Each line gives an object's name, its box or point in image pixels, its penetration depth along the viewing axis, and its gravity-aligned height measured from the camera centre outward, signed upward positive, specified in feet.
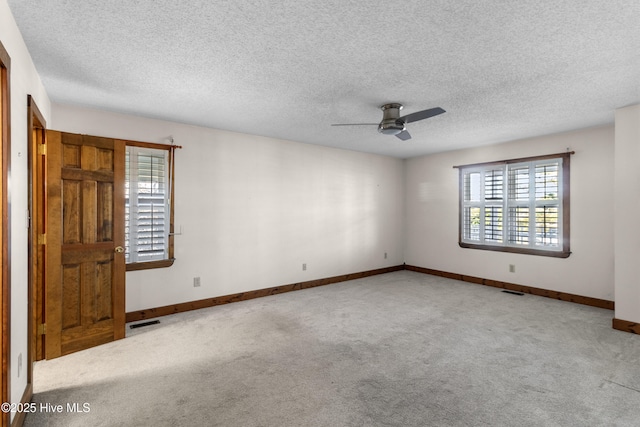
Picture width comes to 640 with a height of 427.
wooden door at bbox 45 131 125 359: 9.86 -0.96
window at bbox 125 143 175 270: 13.07 +0.34
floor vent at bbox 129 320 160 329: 12.40 -4.34
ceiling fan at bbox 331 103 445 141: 11.33 +3.37
